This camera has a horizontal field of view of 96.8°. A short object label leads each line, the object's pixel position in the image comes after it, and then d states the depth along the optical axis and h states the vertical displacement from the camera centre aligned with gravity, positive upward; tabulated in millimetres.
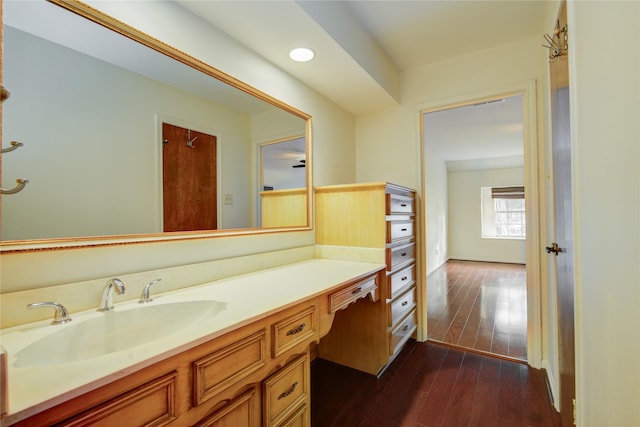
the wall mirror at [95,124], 939 +376
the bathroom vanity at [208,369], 599 -400
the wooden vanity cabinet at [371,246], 2039 -325
